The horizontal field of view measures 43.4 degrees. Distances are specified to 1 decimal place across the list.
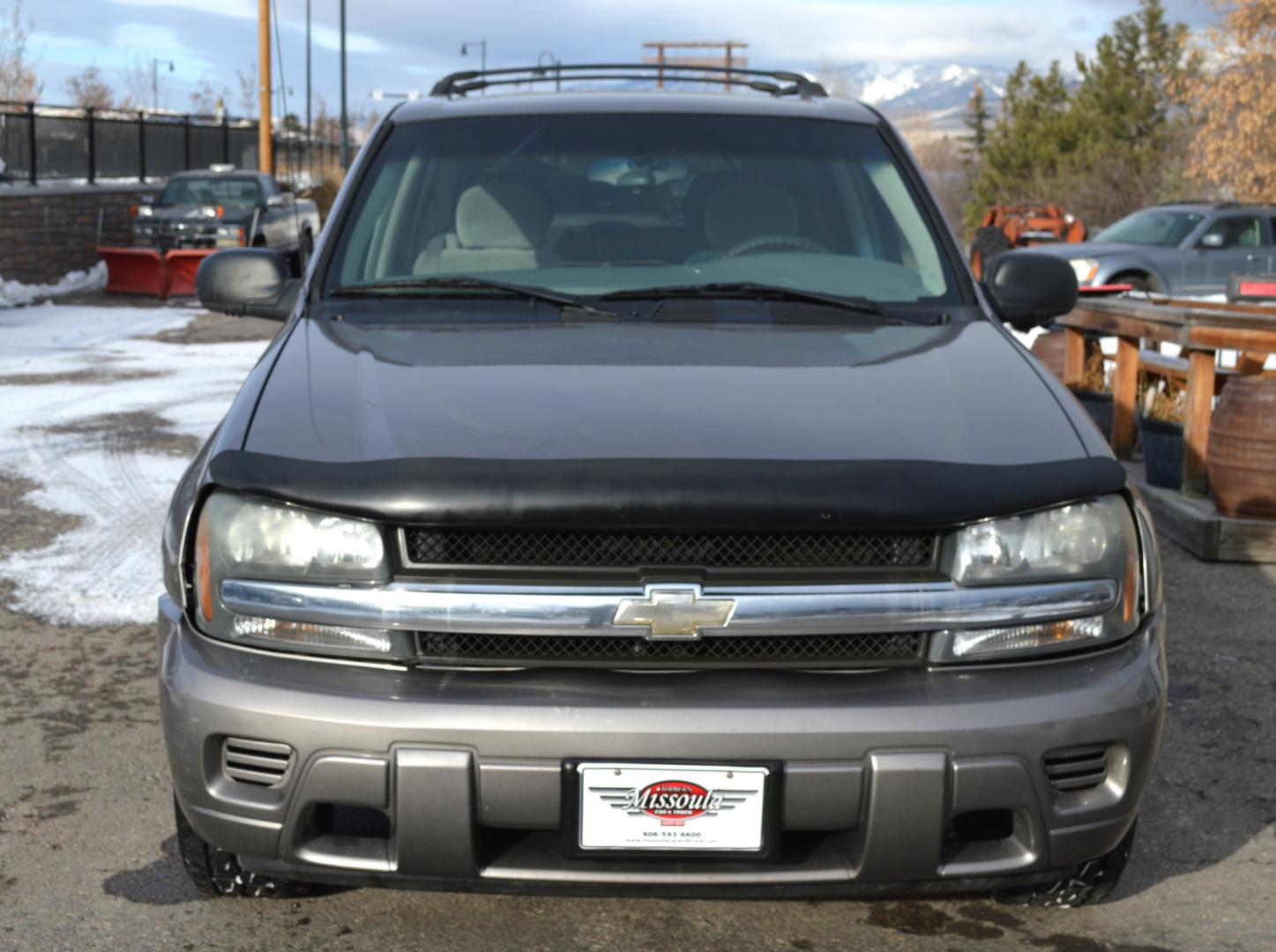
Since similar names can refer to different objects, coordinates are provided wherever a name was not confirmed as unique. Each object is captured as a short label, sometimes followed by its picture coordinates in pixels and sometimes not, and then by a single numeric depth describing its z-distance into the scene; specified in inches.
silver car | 730.2
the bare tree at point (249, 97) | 2249.5
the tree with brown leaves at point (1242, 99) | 832.3
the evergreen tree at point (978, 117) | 3144.7
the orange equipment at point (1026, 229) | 753.0
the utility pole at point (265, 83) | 1027.3
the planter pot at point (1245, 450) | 260.2
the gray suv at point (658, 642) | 103.2
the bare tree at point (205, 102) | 2274.5
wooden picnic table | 276.8
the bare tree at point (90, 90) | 2135.8
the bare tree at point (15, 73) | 1455.5
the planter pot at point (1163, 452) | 298.7
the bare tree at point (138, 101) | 2130.7
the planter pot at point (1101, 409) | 361.7
